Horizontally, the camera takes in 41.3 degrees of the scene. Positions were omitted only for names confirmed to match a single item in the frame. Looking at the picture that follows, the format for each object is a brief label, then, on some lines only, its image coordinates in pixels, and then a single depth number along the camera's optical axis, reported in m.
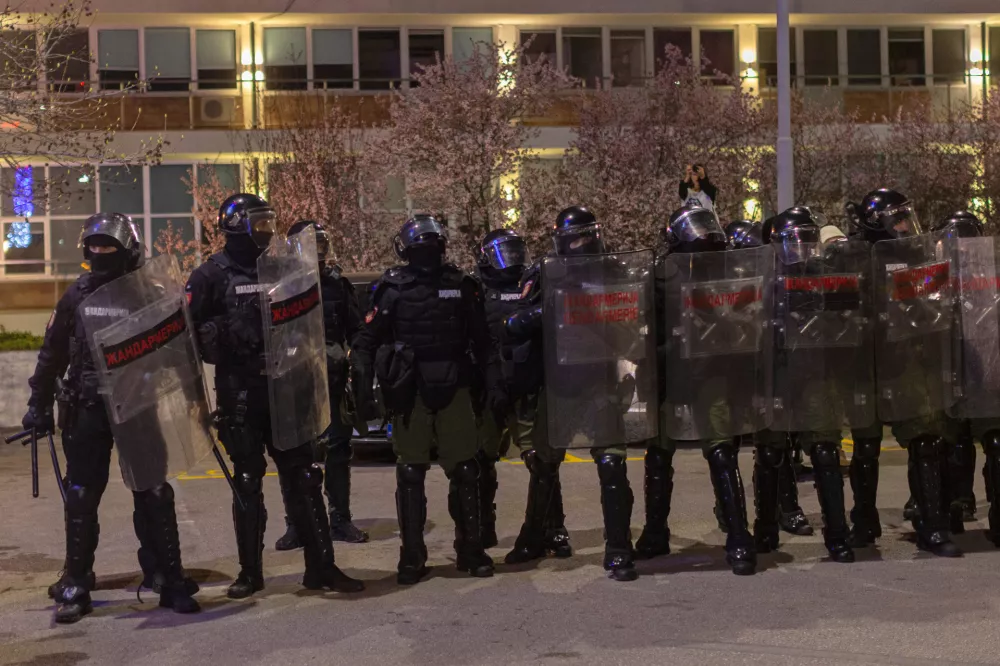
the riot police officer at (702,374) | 7.40
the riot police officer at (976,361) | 7.81
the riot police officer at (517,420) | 7.48
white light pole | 15.56
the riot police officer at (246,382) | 6.84
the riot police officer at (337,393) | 8.26
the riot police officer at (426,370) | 7.30
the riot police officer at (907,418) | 7.69
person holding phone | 12.50
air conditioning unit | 27.11
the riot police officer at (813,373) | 7.62
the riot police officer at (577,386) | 7.31
